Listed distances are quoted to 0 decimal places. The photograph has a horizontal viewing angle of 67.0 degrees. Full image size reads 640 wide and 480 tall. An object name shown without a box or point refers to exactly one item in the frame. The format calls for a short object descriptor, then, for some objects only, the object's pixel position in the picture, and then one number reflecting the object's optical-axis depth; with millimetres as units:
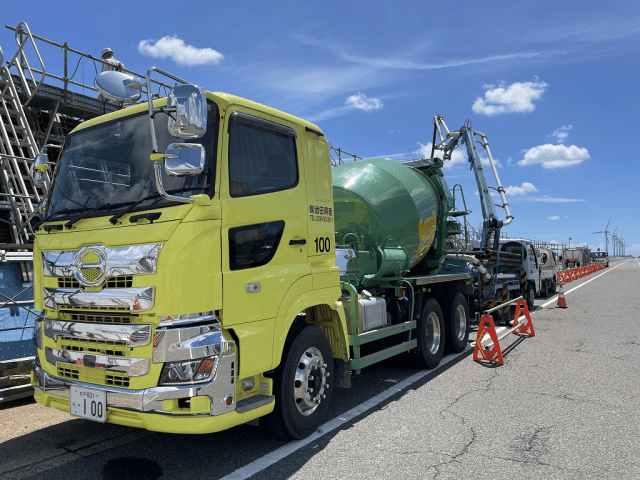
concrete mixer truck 3309
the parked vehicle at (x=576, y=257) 43194
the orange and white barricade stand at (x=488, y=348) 7395
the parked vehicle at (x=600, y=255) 77575
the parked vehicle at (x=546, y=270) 19133
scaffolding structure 6258
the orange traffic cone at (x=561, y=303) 15062
